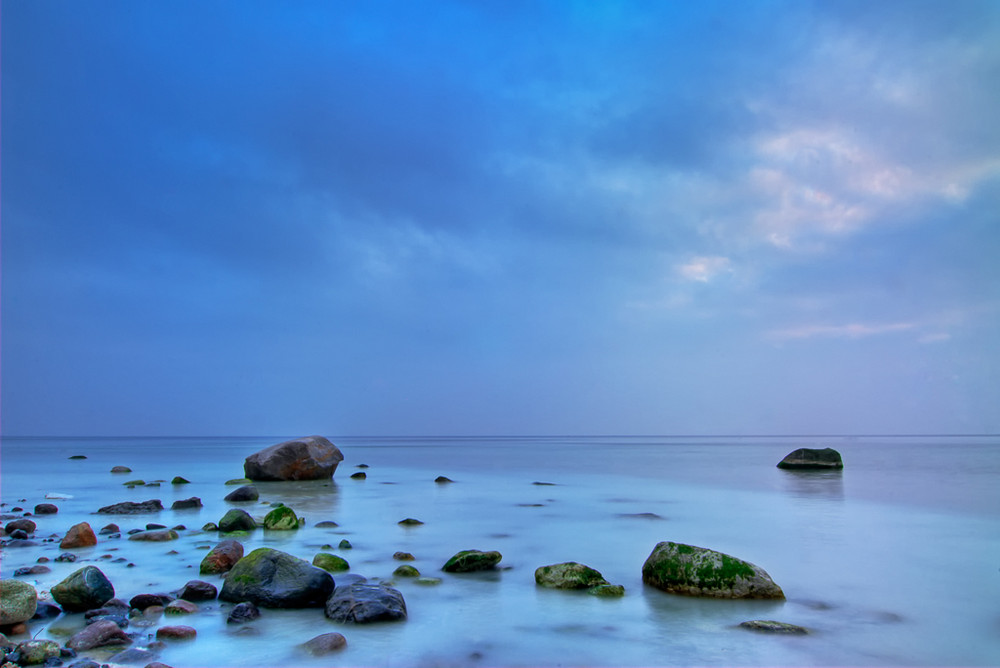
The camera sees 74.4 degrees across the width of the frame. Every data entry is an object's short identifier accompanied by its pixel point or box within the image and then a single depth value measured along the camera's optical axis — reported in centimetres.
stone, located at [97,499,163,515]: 1473
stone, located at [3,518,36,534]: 1161
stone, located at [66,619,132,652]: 514
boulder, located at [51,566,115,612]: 617
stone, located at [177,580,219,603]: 663
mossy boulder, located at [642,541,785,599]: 705
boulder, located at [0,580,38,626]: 557
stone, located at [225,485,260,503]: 1683
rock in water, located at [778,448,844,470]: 3162
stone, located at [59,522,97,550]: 999
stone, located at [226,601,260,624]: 596
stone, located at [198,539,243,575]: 799
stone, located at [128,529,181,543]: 1058
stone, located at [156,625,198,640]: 546
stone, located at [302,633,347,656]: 519
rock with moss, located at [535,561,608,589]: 746
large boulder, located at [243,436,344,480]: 2352
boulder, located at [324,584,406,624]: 602
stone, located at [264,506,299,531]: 1174
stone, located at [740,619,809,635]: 588
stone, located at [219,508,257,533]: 1153
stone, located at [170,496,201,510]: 1592
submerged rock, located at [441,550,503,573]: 848
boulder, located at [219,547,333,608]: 643
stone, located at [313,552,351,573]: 816
